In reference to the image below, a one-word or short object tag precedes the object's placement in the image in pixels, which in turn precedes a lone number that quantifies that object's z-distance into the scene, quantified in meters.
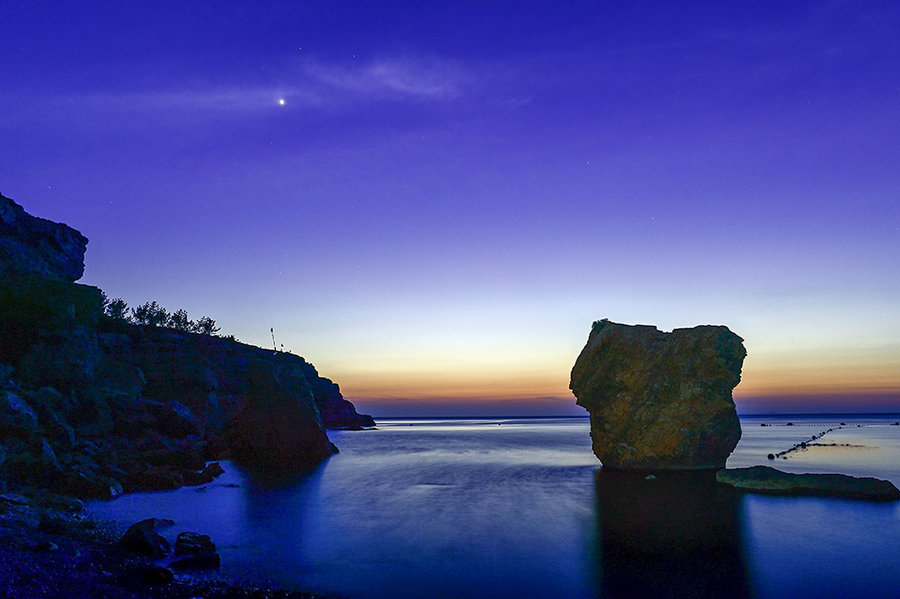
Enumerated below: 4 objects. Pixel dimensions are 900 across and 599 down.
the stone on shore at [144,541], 18.20
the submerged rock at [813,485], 32.66
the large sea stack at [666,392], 42.53
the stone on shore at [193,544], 18.58
